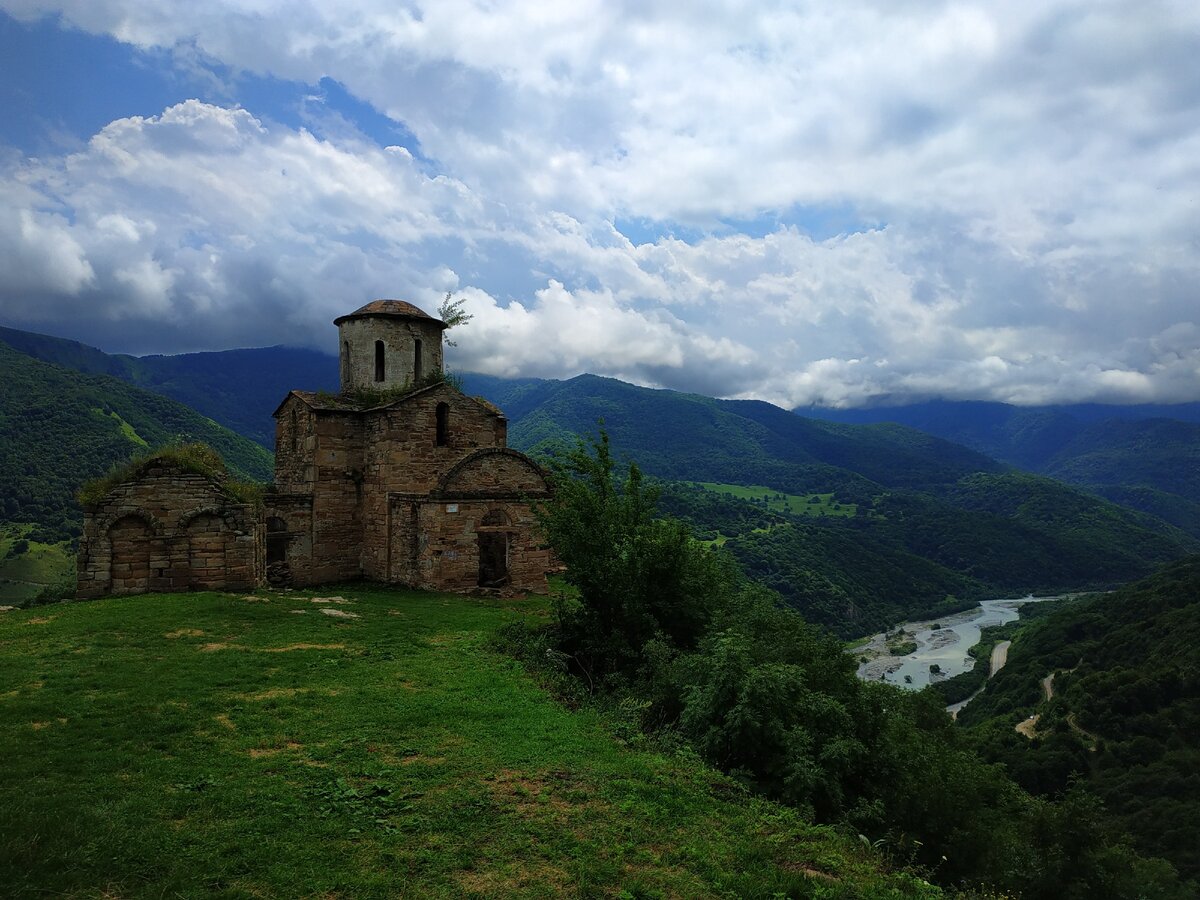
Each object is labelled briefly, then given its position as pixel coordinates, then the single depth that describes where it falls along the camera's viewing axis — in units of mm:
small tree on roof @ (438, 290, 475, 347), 25969
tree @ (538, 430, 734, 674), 14562
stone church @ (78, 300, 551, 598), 17406
